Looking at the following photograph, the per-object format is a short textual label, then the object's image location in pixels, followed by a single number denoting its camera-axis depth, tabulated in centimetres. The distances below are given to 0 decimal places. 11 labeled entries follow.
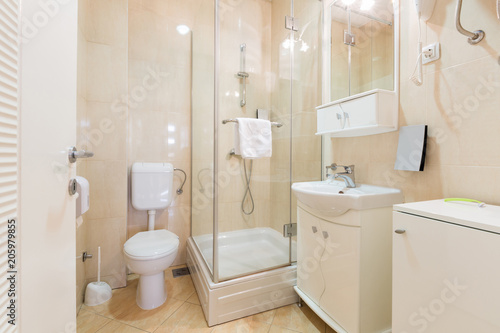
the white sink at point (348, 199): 107
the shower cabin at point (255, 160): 151
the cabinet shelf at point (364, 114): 120
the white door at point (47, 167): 53
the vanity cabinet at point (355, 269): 107
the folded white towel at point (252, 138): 160
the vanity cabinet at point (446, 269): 64
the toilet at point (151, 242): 146
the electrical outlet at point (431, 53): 106
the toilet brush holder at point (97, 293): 157
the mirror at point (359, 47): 129
